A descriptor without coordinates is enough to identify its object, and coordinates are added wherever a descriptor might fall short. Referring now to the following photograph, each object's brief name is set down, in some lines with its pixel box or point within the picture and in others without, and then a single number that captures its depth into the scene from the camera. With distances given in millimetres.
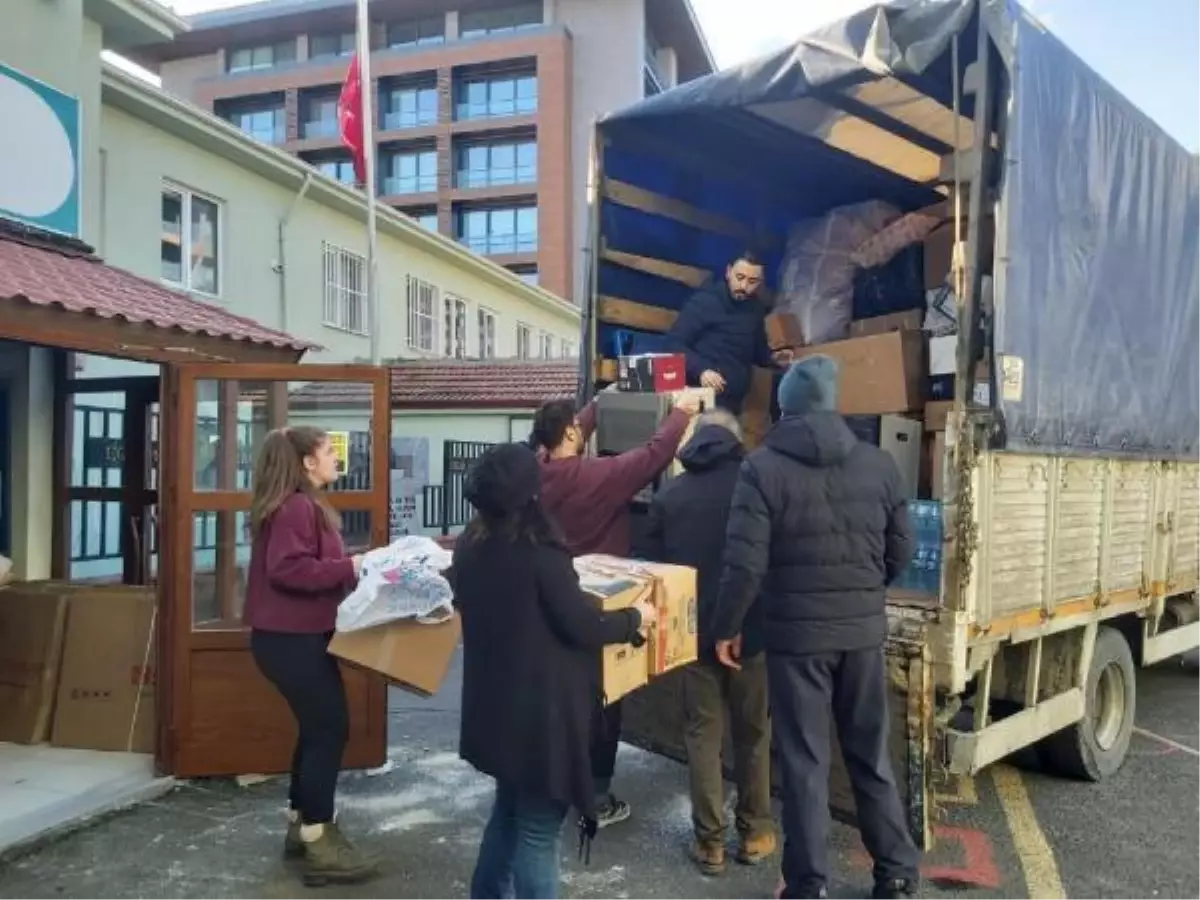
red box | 5227
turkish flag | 14656
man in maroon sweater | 4398
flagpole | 13273
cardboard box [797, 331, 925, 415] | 4754
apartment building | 46312
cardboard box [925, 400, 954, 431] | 4715
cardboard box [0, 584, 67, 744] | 5555
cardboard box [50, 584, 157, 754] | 5465
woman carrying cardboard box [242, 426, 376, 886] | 3965
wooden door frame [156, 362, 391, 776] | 5047
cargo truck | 3969
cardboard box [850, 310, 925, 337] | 5680
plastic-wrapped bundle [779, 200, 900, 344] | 5926
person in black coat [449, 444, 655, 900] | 2977
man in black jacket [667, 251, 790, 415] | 5688
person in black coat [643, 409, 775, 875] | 4047
